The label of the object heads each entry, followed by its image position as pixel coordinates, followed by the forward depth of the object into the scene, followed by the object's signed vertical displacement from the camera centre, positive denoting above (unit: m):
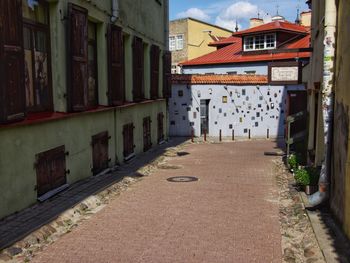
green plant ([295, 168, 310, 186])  9.01 -1.99
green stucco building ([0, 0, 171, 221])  7.05 -0.20
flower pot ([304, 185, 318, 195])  8.88 -2.19
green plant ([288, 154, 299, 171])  12.10 -2.26
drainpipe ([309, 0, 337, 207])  7.78 -0.26
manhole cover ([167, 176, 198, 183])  11.27 -2.53
